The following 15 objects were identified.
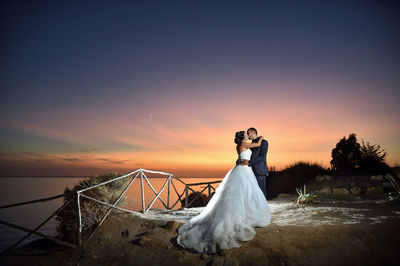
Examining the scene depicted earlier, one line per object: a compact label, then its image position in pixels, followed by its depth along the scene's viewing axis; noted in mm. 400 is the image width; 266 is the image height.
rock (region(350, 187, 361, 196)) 9935
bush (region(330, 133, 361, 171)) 24177
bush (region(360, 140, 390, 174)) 14430
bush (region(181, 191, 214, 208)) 16375
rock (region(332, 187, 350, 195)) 10125
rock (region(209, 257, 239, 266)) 4301
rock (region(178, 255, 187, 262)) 4706
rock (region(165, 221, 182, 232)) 5938
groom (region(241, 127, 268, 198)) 7762
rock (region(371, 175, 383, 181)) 10751
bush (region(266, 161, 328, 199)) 13680
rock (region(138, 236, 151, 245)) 5492
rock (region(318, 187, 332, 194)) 10504
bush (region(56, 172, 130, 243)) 6691
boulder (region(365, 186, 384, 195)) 9781
